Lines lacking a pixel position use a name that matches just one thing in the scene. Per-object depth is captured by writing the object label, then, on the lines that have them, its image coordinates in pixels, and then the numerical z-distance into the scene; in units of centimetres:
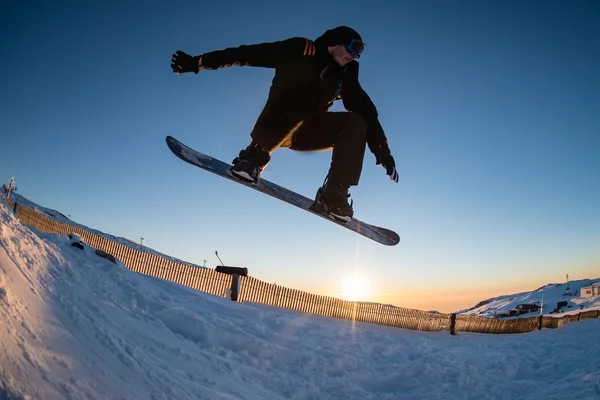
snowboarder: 349
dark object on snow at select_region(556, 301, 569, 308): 5825
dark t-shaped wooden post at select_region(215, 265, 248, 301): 1174
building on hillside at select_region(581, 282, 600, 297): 6072
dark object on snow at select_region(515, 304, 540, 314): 5078
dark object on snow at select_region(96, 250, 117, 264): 714
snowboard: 458
